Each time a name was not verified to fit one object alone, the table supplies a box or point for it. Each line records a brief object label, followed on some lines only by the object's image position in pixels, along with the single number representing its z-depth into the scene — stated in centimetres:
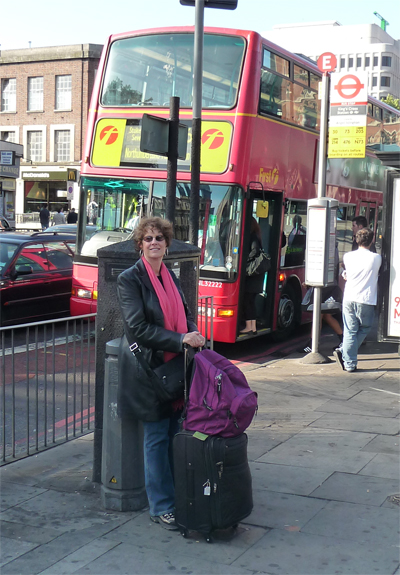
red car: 1167
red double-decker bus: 998
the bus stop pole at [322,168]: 984
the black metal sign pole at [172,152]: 738
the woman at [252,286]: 1031
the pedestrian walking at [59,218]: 3458
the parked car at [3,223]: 2500
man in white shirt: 891
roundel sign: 977
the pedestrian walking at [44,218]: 3594
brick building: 4562
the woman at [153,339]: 419
